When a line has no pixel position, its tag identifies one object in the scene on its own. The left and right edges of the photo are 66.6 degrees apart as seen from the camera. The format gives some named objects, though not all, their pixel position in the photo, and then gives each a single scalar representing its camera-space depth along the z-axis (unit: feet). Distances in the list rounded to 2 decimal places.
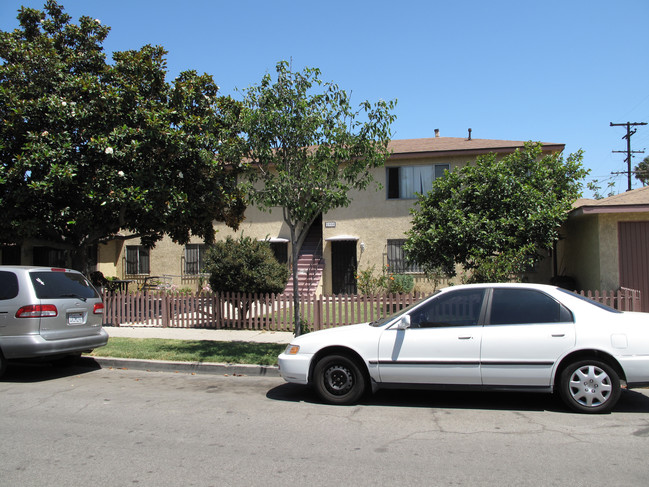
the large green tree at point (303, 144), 27.89
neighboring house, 38.09
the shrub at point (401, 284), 53.26
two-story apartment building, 57.41
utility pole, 116.40
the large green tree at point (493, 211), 36.96
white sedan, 18.03
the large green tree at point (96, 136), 37.24
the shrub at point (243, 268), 39.73
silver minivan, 23.75
